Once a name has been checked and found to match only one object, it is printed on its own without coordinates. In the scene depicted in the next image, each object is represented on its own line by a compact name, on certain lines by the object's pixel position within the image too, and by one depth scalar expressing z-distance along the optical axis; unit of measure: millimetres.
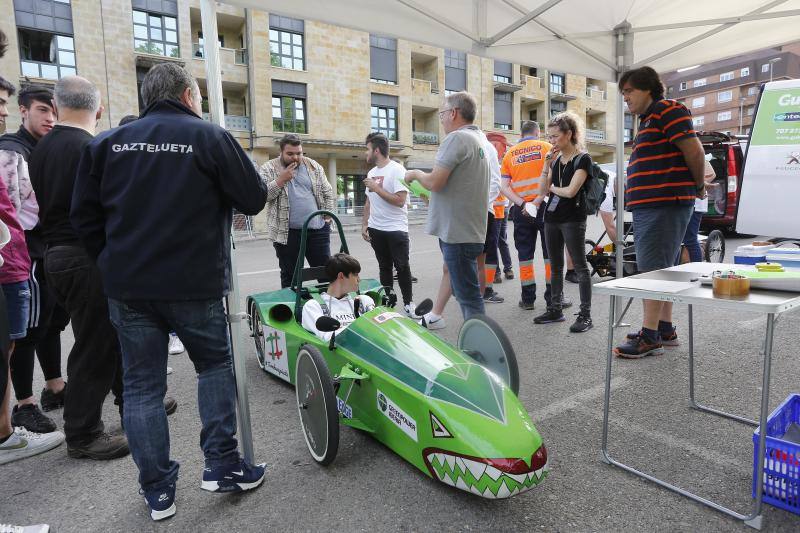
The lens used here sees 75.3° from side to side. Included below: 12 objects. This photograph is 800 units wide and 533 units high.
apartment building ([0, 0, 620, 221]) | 21438
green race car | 1892
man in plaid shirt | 4375
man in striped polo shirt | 3305
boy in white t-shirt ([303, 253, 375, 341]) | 3094
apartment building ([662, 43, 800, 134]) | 63281
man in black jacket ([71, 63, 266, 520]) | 1891
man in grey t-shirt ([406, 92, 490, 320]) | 3414
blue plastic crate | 1875
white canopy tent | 4301
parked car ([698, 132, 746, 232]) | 8852
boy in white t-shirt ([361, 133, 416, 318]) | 5031
